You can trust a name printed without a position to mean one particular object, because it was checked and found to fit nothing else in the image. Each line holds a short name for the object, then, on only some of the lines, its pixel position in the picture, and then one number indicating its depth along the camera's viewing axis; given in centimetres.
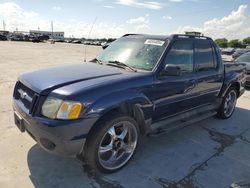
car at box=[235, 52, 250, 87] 785
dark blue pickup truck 213
